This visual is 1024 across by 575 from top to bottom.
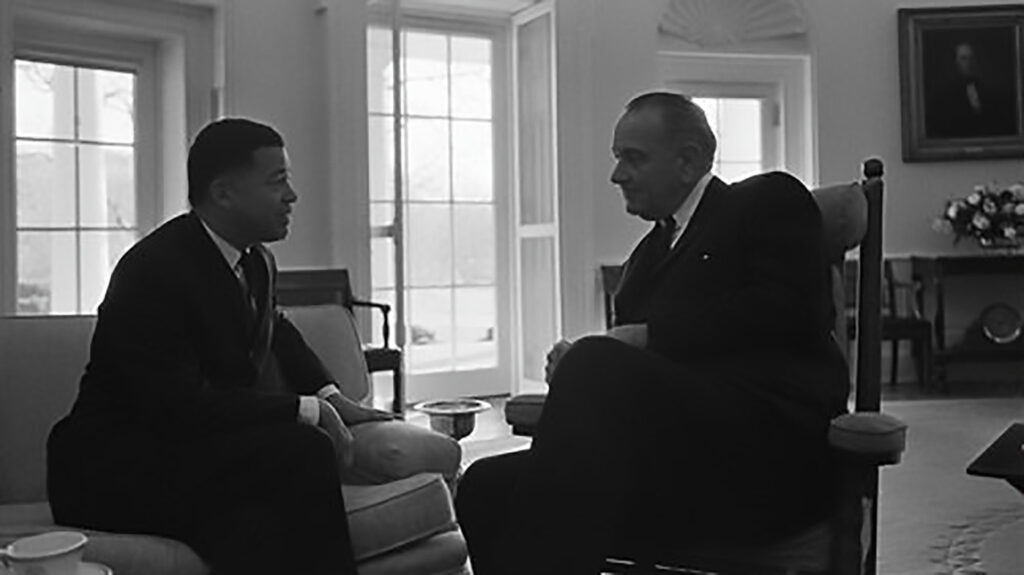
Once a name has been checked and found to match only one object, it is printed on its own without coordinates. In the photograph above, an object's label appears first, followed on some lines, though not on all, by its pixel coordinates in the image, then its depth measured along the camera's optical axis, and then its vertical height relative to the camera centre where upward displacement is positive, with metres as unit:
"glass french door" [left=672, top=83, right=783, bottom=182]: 7.12 +1.14
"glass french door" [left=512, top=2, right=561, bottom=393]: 6.30 +0.61
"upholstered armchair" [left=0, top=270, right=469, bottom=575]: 1.81 -0.42
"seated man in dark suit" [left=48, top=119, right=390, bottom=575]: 1.83 -0.21
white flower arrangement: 6.66 +0.47
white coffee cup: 1.25 -0.30
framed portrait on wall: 7.07 +1.39
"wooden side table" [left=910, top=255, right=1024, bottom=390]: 6.64 +0.05
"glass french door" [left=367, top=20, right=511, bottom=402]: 6.34 +0.49
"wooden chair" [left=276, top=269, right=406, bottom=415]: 4.94 +0.06
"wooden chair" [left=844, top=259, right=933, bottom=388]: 6.42 -0.19
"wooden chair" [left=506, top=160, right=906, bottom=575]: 1.68 -0.25
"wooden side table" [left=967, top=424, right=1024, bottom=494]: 2.04 -0.35
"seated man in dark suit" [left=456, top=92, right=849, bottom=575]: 1.63 -0.16
